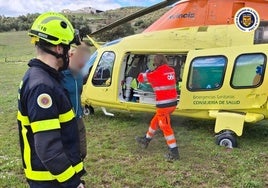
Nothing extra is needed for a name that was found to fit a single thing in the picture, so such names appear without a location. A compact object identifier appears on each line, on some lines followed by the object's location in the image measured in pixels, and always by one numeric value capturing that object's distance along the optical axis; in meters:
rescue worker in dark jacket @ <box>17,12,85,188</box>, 2.30
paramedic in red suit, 6.23
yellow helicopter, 7.00
